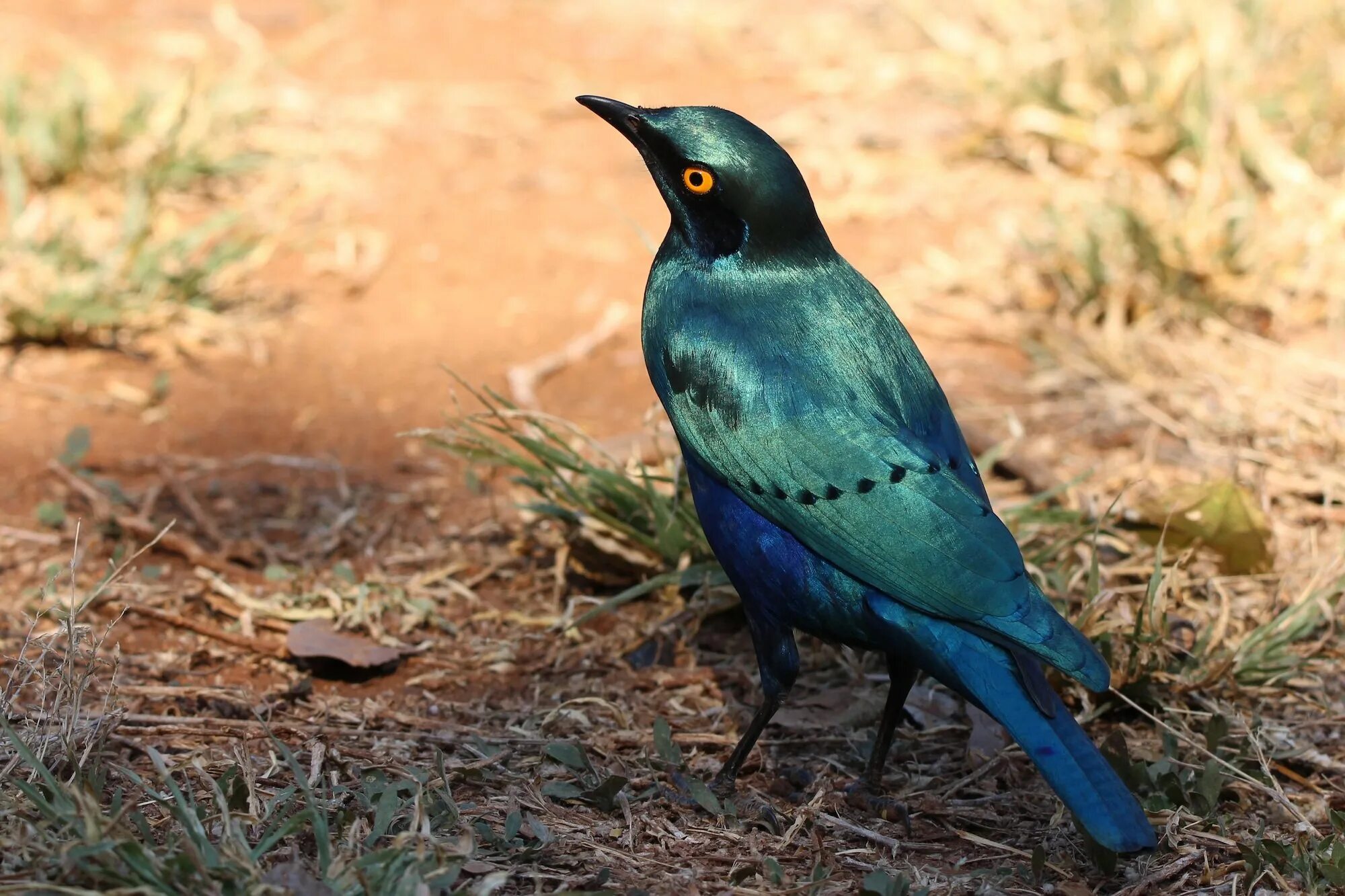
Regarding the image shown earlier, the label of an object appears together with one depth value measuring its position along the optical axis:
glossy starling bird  4.88
